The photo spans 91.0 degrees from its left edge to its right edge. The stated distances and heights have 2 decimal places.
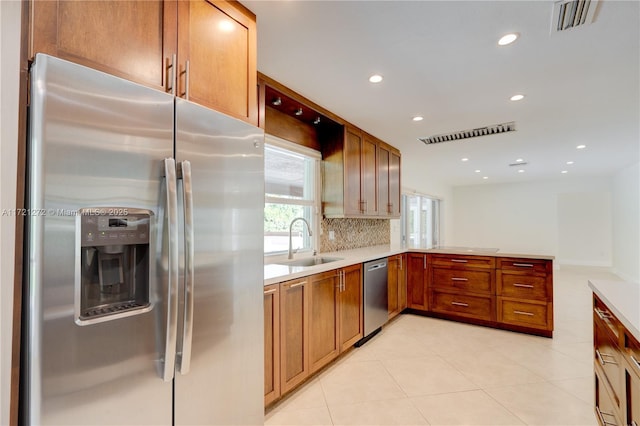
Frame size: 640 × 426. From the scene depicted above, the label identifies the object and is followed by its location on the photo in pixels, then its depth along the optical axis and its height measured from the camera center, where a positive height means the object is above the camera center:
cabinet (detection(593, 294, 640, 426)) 1.20 -0.68
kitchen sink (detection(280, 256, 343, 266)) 3.04 -0.41
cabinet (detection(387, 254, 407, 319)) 3.71 -0.81
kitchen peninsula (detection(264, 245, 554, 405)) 2.10 -0.77
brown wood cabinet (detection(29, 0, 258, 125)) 0.99 +0.67
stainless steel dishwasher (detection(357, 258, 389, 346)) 3.18 -0.83
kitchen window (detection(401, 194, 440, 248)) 6.34 -0.04
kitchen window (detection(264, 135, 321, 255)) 2.95 +0.27
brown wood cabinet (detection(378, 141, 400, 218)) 4.19 +0.55
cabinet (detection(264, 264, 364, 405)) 2.01 -0.80
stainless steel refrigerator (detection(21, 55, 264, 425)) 0.90 -0.13
